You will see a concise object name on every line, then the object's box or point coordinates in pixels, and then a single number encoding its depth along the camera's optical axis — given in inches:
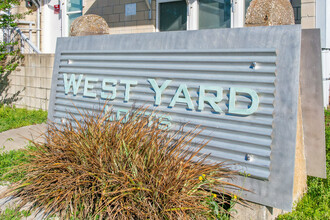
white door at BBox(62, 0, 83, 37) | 444.1
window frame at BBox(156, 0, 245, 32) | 293.3
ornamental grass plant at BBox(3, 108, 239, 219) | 113.4
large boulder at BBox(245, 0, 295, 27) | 149.7
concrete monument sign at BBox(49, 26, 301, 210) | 119.3
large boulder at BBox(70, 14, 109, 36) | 220.2
